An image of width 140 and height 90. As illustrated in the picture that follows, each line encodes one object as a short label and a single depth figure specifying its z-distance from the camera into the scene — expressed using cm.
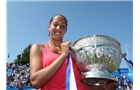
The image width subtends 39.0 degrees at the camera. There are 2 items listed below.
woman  75
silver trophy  80
